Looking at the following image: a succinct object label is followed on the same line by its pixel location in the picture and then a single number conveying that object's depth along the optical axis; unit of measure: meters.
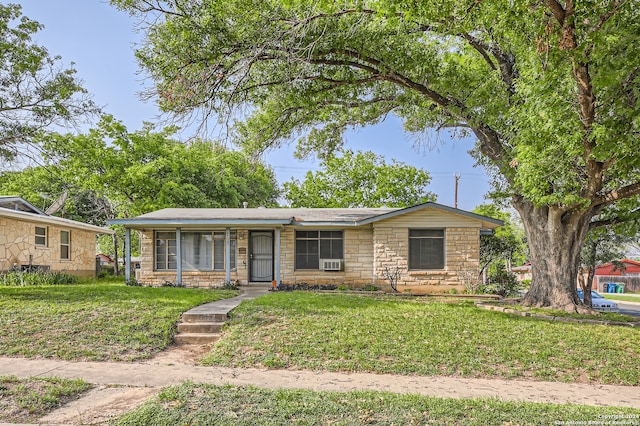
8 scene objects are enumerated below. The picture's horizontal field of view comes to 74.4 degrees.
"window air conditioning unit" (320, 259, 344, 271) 14.48
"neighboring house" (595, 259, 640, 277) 36.84
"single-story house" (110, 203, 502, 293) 13.95
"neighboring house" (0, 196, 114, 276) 14.80
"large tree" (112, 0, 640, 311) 6.52
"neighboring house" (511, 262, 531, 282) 30.24
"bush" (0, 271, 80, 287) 13.44
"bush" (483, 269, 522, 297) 13.80
